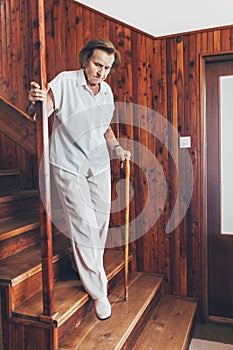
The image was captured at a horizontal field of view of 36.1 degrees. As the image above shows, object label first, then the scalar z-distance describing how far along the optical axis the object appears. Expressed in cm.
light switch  296
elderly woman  209
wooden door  298
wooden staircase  191
